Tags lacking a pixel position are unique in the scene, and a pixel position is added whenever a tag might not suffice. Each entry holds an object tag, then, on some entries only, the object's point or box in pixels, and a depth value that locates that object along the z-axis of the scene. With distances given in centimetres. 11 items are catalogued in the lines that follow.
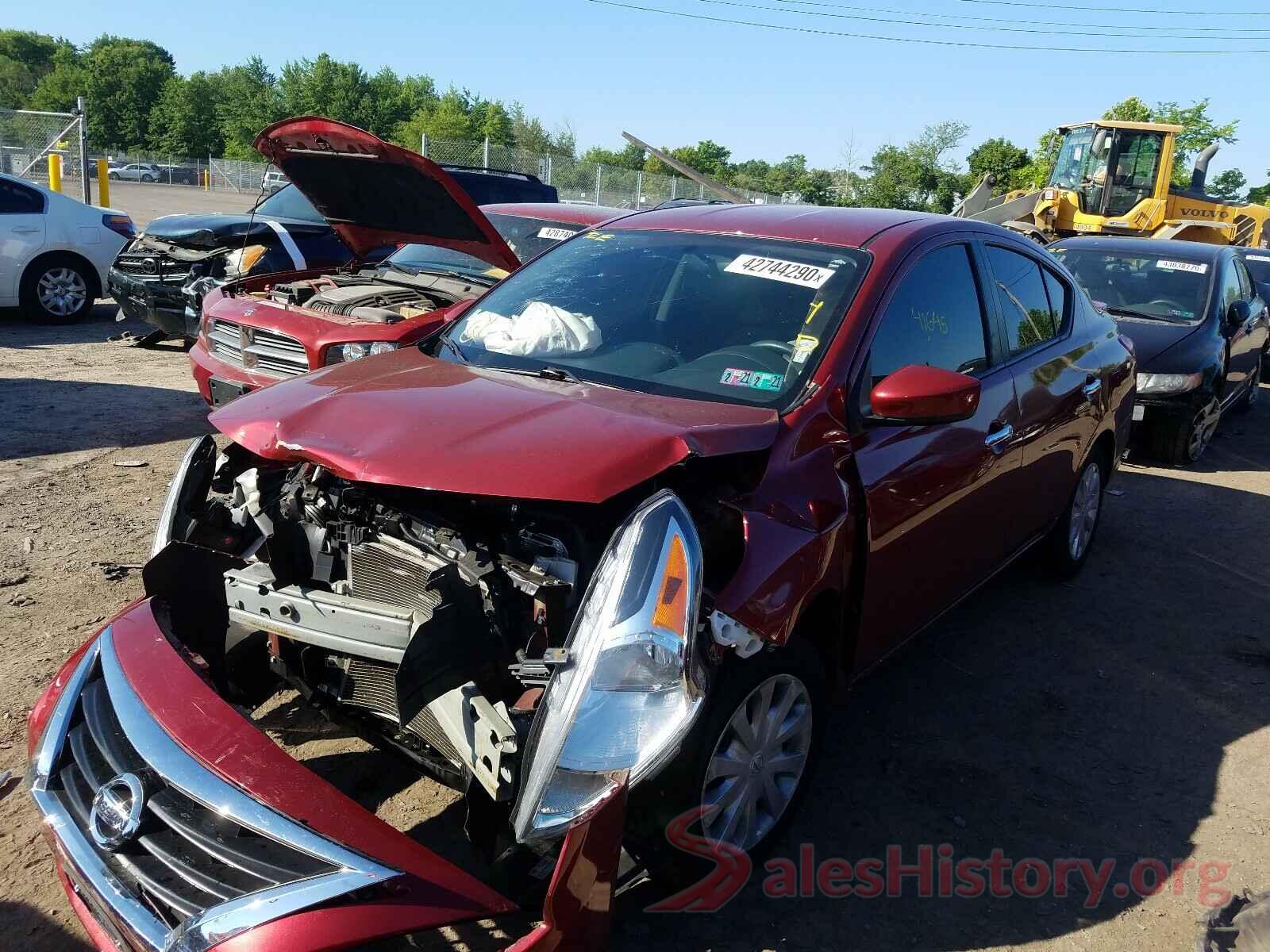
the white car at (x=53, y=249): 1054
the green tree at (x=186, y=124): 7319
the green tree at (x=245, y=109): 6838
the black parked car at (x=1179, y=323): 812
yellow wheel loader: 1891
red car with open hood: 568
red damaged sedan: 207
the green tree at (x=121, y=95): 7825
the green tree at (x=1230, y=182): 6395
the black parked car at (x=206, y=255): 880
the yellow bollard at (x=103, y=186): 2181
